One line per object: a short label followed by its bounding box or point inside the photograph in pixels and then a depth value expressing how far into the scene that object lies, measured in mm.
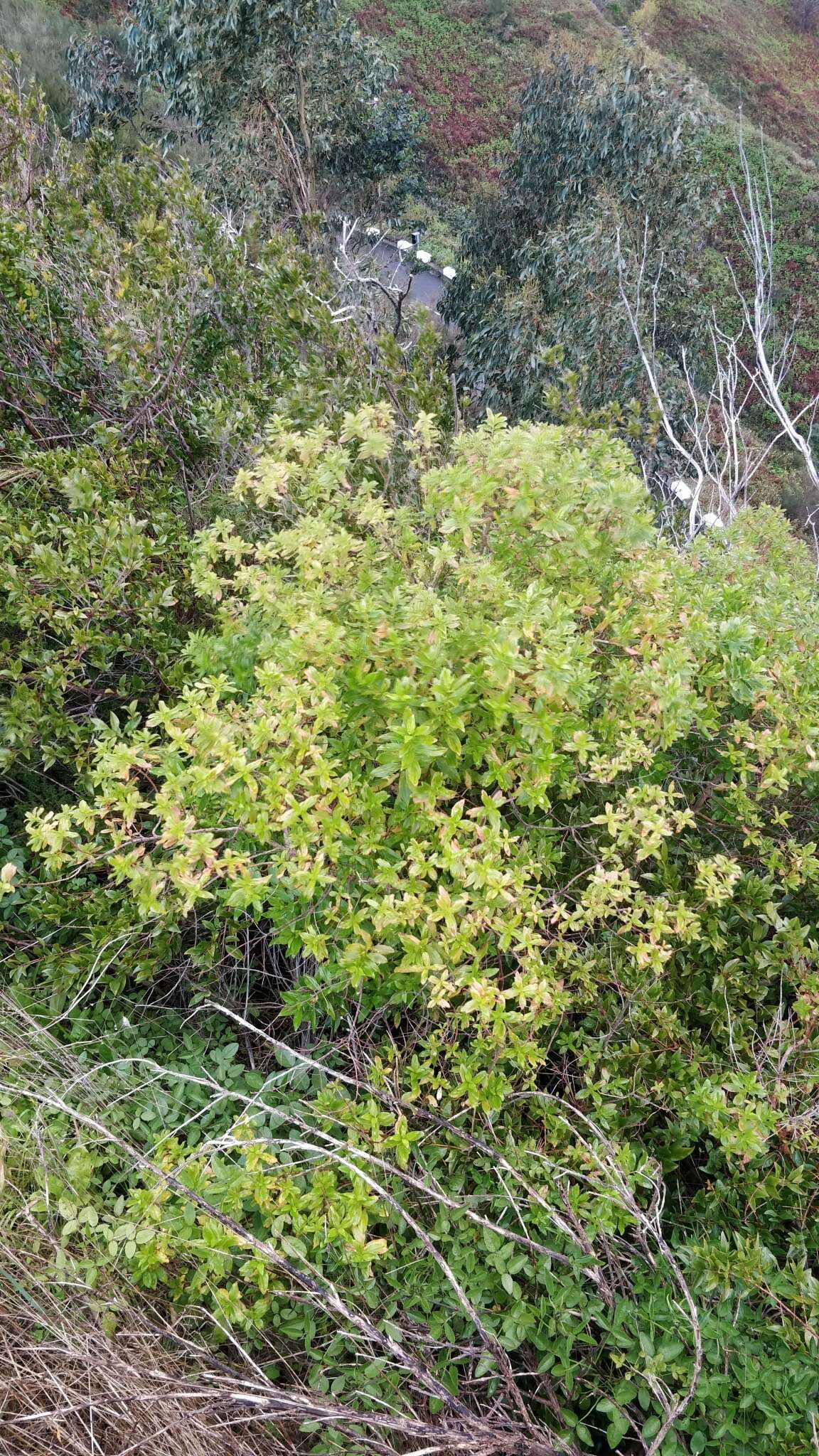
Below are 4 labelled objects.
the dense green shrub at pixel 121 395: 2791
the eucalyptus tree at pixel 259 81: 10547
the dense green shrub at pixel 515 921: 1828
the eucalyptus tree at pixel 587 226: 9242
